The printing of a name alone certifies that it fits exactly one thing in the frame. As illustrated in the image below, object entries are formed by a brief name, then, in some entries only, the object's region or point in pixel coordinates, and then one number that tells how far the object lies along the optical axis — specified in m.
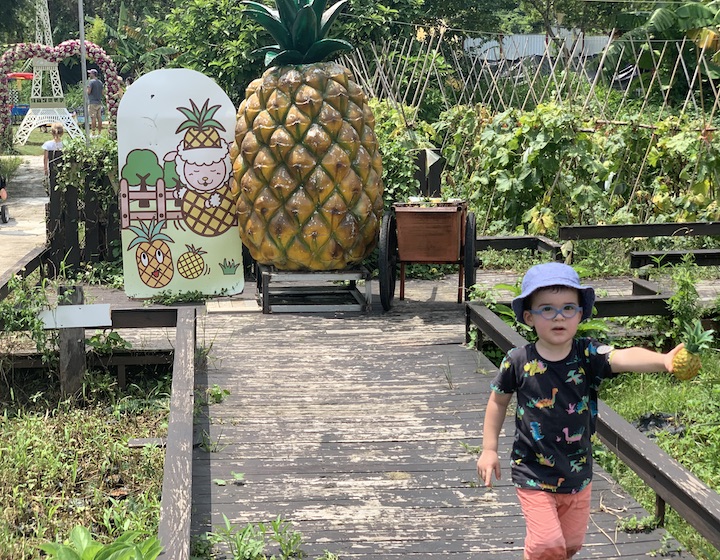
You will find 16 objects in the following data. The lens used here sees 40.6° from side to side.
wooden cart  8.34
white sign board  9.41
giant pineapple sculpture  8.60
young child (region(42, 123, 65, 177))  14.65
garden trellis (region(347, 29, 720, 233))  11.70
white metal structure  30.33
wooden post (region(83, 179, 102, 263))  10.38
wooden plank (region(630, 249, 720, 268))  8.59
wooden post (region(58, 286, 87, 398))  7.23
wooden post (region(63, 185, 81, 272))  10.27
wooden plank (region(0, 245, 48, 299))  7.51
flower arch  24.08
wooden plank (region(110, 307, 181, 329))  7.13
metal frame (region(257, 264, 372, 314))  8.78
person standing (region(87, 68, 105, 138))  27.86
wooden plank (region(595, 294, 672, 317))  7.32
